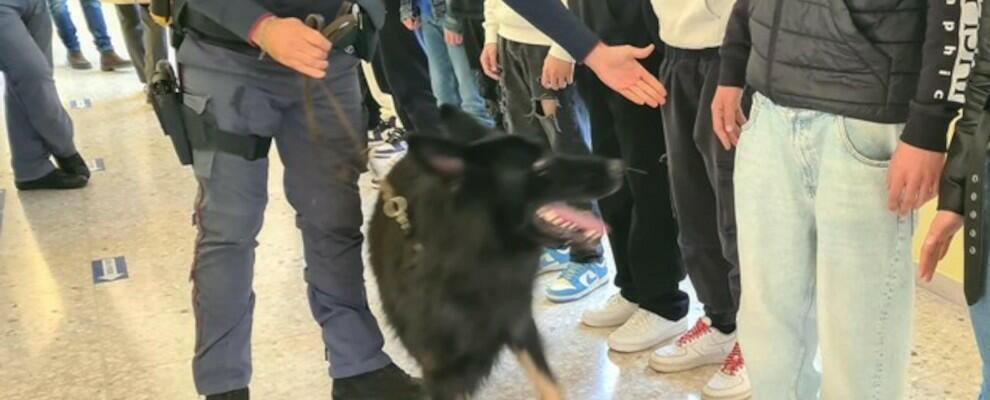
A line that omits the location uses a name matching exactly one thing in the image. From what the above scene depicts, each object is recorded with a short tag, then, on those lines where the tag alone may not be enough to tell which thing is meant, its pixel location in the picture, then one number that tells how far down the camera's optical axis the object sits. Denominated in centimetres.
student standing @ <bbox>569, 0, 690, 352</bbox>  202
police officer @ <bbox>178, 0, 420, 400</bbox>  169
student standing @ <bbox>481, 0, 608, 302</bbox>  222
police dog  145
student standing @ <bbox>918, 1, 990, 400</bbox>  108
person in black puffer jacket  118
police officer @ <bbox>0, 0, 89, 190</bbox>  346
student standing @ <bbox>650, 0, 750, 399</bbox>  175
